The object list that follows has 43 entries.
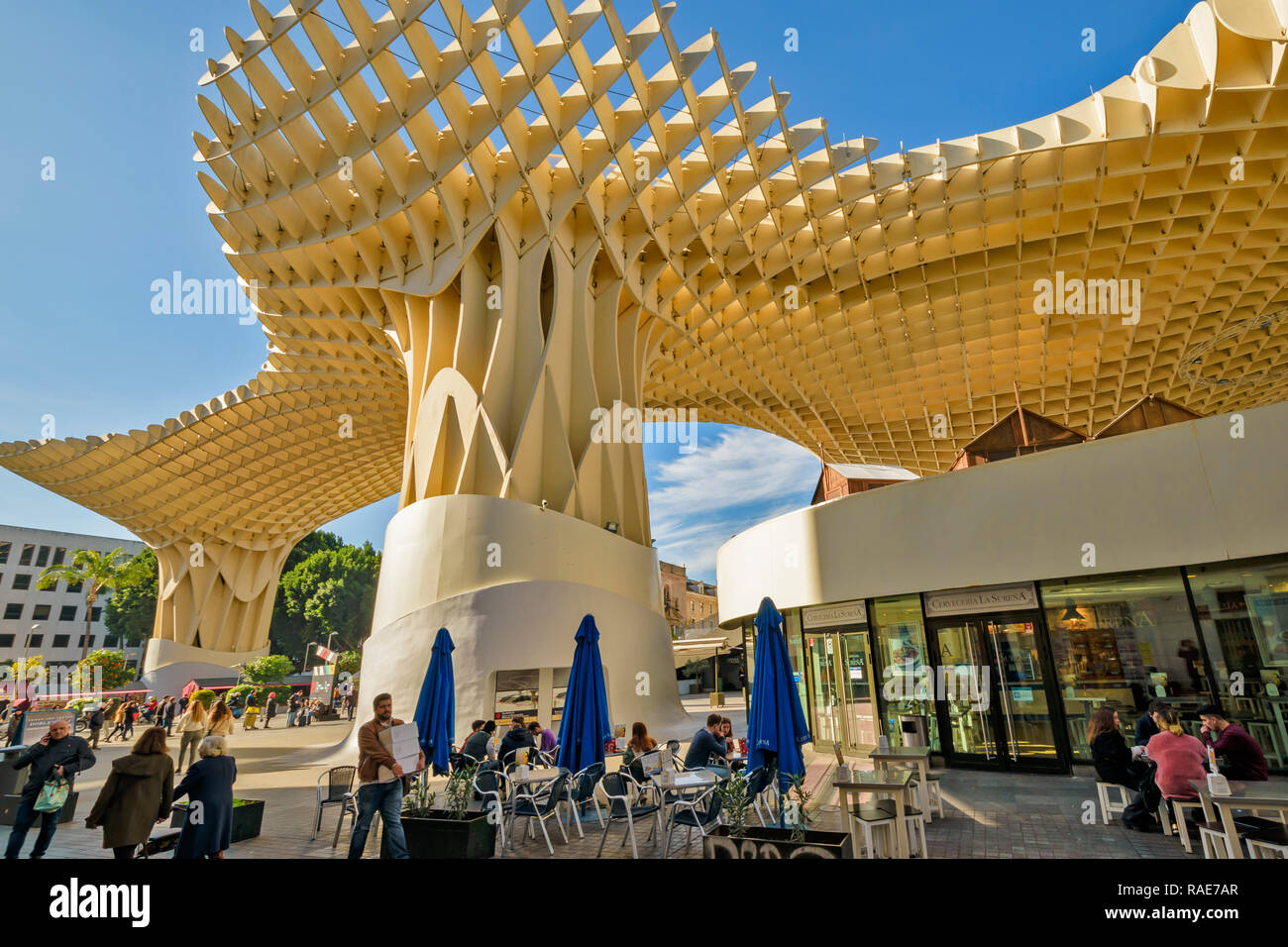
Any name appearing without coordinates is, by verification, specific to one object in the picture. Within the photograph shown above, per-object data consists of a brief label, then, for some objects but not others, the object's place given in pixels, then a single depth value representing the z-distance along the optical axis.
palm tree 42.63
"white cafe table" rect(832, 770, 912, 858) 5.52
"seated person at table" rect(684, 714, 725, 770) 7.77
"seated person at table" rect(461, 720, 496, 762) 9.55
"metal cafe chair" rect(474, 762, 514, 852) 6.78
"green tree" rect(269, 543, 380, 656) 55.91
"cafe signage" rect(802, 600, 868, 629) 11.76
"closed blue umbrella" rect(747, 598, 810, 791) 6.92
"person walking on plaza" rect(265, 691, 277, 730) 27.22
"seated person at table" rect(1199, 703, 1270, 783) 5.88
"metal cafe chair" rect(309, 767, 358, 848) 7.54
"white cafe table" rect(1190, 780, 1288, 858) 4.47
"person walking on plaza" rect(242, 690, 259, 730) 25.70
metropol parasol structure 14.55
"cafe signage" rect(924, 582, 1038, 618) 10.00
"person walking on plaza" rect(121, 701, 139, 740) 23.16
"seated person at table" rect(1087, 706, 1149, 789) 6.85
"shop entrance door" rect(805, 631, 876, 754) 11.72
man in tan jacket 5.85
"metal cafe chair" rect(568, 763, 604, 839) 7.68
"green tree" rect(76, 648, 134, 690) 34.67
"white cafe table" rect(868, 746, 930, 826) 7.31
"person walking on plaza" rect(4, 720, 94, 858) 6.32
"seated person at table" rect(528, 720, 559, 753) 11.42
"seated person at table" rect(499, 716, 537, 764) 9.88
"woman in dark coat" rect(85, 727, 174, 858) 5.16
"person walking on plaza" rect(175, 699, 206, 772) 10.55
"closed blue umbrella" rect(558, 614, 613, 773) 8.67
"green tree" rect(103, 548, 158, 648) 55.09
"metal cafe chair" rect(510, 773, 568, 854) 6.98
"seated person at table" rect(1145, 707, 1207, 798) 5.81
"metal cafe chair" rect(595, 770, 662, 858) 6.56
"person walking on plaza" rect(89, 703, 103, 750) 18.11
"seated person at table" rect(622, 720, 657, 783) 8.70
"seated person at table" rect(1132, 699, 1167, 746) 7.85
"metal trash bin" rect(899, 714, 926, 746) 9.92
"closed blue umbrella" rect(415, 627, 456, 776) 9.55
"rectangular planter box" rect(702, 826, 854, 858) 4.02
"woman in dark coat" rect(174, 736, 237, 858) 5.21
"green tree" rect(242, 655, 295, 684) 34.88
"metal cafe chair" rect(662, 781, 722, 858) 6.08
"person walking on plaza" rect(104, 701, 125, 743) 23.00
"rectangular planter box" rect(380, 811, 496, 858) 6.15
